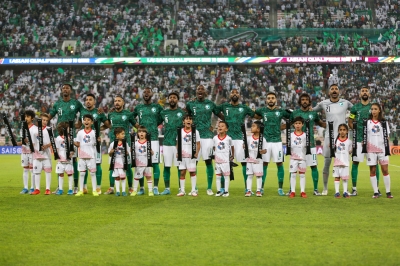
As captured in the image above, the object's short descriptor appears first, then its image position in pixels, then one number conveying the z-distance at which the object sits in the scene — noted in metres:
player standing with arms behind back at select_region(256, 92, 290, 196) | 13.30
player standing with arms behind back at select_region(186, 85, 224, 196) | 13.38
